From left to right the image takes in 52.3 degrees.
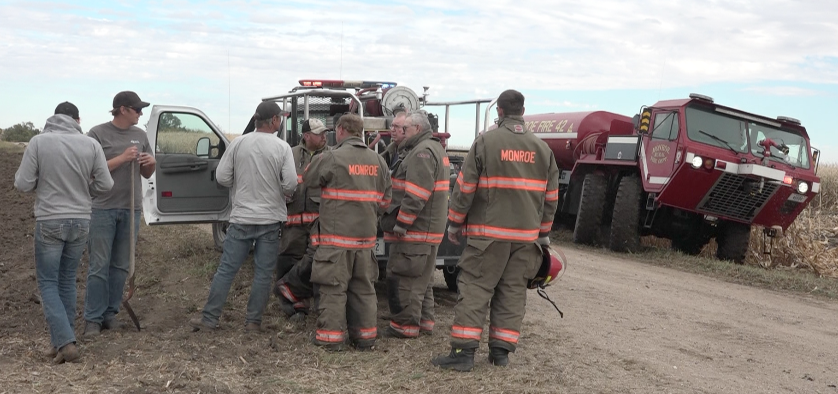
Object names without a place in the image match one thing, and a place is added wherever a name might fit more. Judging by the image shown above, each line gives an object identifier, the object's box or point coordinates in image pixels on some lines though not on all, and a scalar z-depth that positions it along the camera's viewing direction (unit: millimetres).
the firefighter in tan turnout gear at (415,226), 6668
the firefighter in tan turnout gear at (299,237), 7227
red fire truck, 12930
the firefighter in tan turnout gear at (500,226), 5922
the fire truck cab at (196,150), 8773
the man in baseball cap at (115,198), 6559
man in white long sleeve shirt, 6684
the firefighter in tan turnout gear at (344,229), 6371
